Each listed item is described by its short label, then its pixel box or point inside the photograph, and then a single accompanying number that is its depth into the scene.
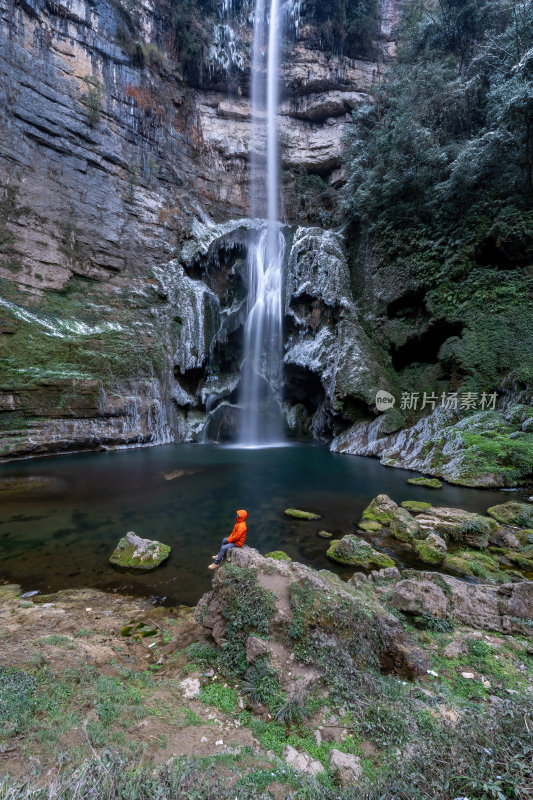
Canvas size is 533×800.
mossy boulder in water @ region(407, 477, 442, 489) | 11.04
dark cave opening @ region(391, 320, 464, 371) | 16.48
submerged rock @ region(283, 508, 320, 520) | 8.30
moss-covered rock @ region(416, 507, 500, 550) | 6.67
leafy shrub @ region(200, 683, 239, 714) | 2.78
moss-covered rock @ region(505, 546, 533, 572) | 5.67
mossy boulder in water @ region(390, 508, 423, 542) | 6.82
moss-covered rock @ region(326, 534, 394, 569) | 5.81
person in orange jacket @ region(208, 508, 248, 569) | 4.99
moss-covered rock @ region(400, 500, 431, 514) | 8.55
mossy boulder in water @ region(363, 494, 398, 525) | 7.92
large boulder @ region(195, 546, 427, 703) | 3.04
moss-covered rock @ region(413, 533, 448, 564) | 5.93
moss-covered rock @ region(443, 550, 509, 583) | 5.27
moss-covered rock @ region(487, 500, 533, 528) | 7.50
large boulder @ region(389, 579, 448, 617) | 3.95
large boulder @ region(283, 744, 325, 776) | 2.21
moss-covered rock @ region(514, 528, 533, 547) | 6.39
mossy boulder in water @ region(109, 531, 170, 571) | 5.93
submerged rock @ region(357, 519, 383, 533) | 7.40
